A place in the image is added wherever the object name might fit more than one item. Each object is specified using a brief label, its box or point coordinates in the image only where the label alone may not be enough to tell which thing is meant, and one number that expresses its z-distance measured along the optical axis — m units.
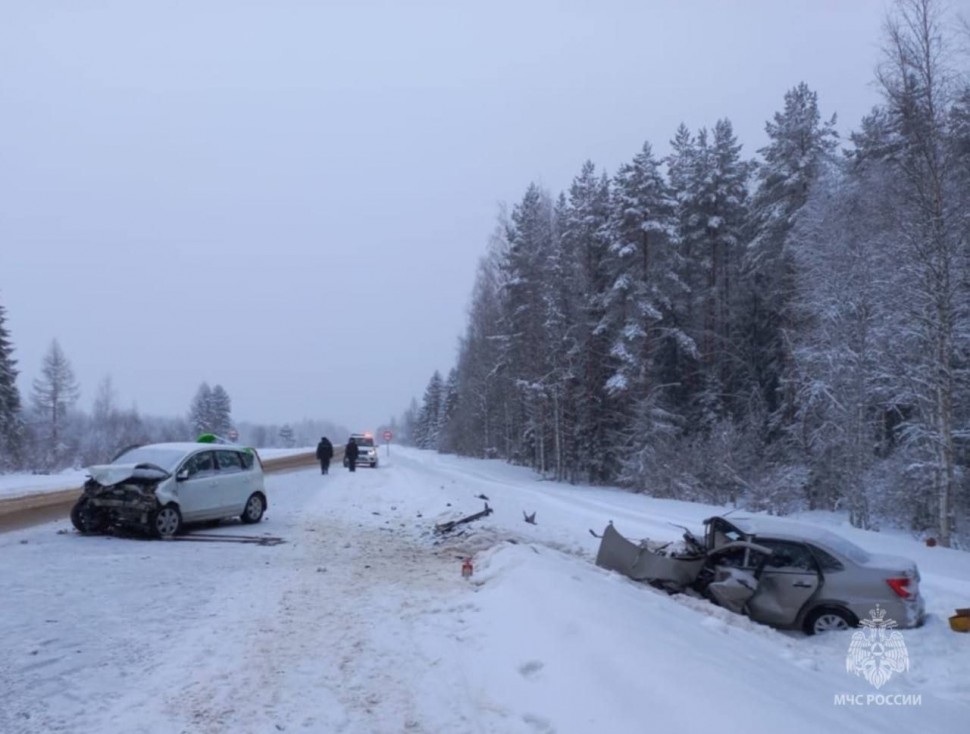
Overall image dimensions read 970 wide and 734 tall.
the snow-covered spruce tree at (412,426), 159.75
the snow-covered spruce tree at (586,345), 41.09
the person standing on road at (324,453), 35.84
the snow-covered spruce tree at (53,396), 81.00
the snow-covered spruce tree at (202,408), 94.54
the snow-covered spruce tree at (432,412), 119.50
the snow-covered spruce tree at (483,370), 55.39
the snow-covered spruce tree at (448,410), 94.69
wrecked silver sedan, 9.81
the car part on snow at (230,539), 14.59
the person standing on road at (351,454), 38.81
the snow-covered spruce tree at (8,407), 47.34
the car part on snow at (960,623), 9.44
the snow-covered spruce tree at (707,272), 40.28
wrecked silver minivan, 14.30
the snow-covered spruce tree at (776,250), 36.34
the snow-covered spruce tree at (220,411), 96.69
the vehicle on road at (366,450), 45.81
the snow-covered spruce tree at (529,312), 43.00
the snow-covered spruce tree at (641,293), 37.31
